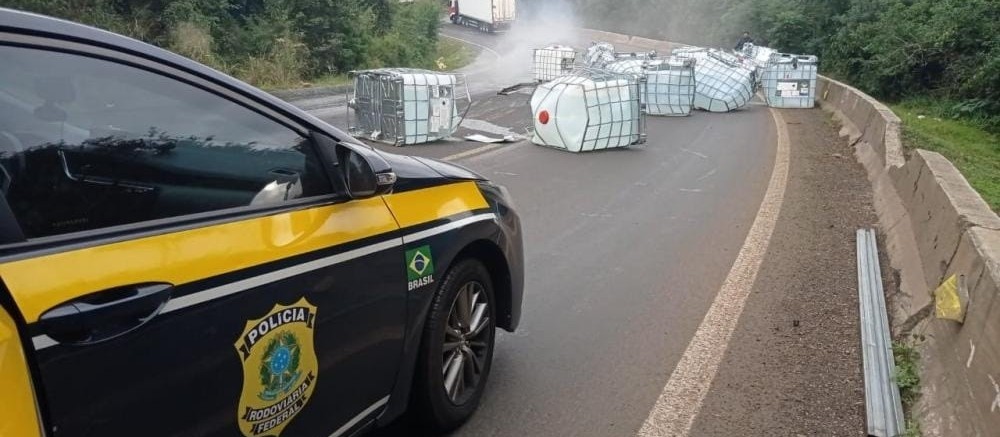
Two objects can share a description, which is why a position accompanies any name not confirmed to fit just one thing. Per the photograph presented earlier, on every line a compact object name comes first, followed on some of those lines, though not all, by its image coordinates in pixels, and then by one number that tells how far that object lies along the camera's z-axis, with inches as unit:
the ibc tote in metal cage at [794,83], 814.5
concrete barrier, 128.2
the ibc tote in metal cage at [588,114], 481.1
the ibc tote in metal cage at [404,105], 469.1
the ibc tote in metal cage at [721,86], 753.6
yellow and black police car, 72.7
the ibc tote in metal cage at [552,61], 992.9
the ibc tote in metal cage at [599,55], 947.5
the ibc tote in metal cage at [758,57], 904.9
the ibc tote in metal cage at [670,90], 697.0
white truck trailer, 2253.9
